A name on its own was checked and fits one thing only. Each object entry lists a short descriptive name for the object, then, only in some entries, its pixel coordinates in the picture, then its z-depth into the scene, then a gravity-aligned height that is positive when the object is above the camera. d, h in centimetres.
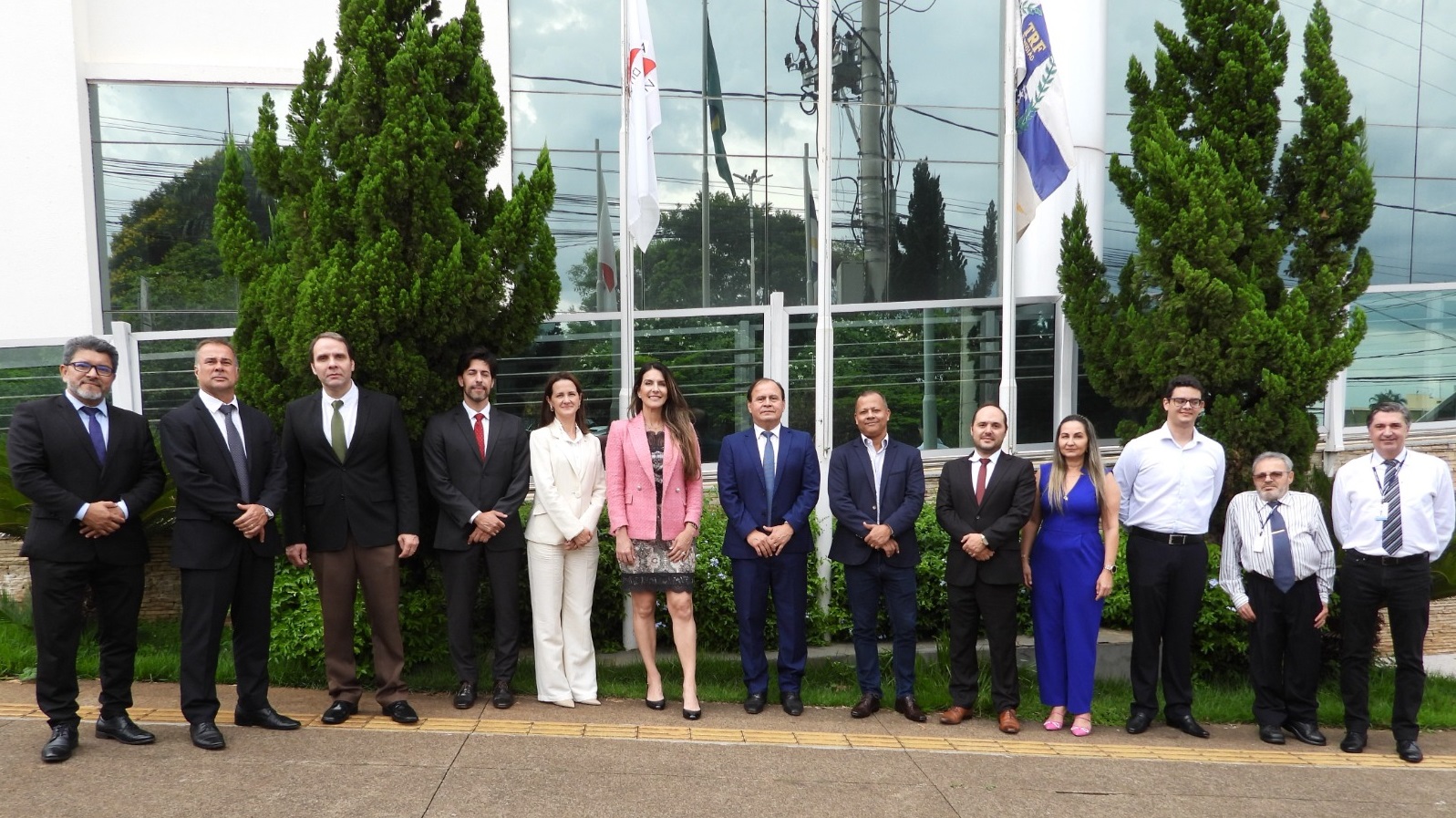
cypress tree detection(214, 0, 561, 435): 598 +68
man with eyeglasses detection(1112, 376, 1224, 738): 589 -111
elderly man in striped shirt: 580 -135
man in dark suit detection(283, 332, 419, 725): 547 -84
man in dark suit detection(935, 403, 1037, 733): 580 -115
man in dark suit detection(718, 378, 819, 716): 602 -102
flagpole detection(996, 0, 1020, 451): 748 +93
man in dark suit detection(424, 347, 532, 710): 584 -88
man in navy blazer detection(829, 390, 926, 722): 596 -111
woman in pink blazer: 595 -92
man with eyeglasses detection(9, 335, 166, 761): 487 -81
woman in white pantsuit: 595 -113
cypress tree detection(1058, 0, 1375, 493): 745 +78
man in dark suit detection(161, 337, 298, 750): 510 -89
